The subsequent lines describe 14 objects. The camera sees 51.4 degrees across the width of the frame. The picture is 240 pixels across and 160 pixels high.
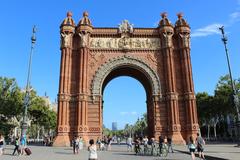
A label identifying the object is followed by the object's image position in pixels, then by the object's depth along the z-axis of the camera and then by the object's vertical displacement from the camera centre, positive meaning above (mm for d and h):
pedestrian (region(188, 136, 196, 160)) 14586 -962
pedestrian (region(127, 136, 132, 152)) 25434 -1087
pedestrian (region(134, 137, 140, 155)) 20550 -1219
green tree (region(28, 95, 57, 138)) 47812 +3986
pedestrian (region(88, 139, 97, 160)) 8586 -693
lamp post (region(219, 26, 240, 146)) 20836 +5515
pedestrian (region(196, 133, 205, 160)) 15055 -946
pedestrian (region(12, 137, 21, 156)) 18991 -1076
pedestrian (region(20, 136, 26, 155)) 18978 -813
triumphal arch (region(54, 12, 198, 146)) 30188 +7694
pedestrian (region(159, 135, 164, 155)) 18678 -990
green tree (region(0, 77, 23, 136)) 41344 +5685
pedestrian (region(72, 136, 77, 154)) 20309 -1127
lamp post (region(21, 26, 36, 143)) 20375 +2821
